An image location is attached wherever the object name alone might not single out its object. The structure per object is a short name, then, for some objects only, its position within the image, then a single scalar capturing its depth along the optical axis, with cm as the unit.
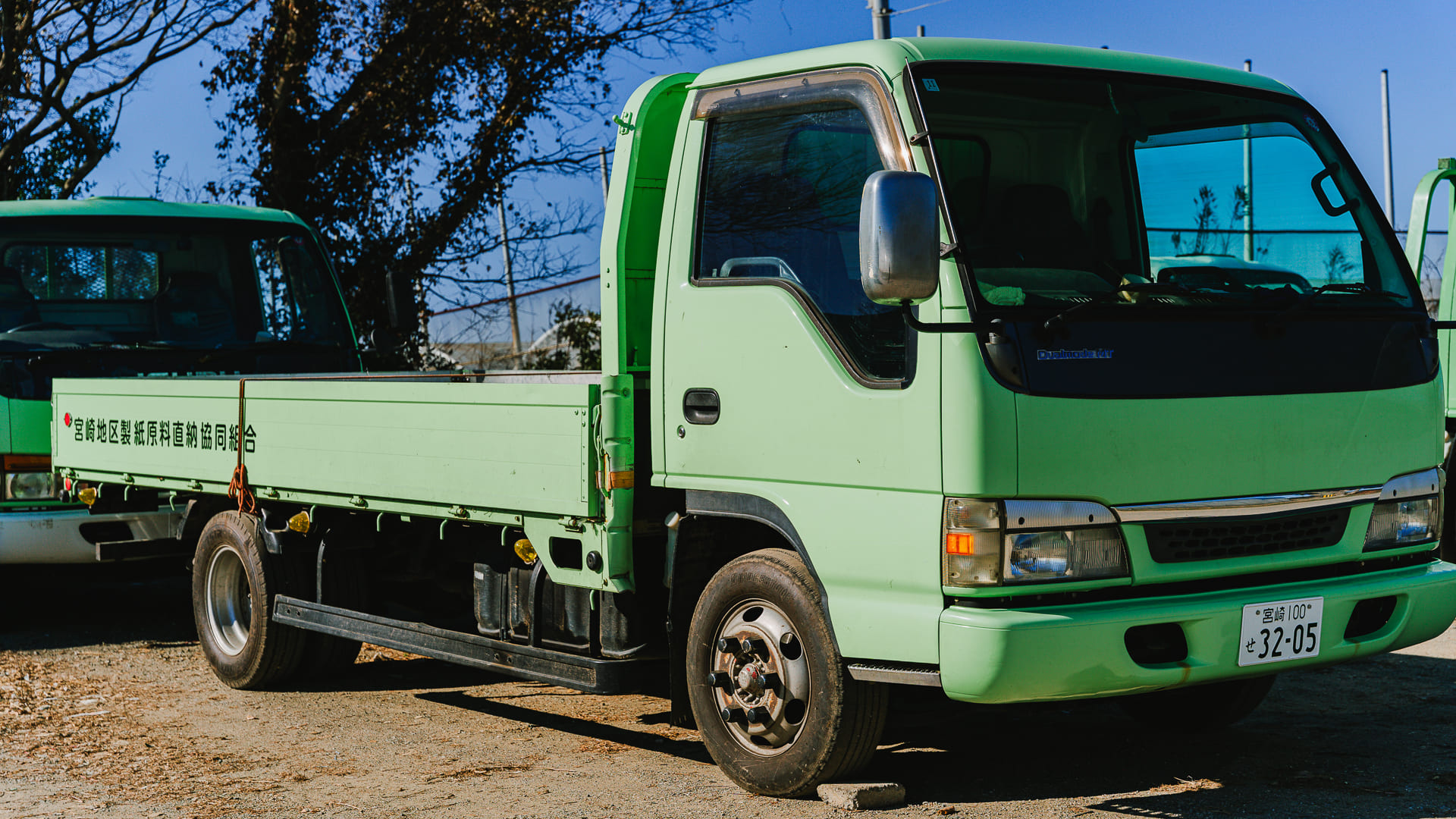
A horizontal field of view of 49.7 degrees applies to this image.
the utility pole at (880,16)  1583
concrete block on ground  492
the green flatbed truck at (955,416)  444
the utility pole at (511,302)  1750
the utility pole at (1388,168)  2324
